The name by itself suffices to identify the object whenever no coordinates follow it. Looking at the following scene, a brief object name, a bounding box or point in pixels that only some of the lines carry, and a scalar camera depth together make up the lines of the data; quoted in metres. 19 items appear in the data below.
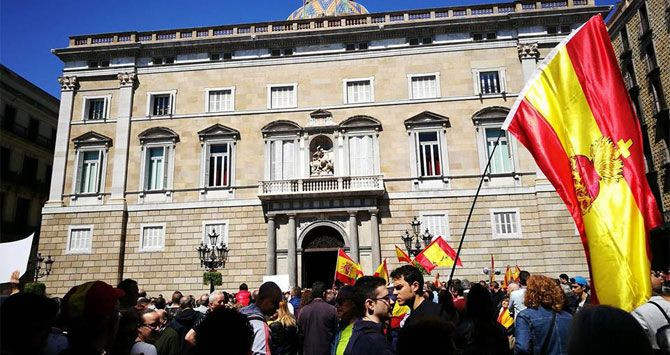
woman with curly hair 4.48
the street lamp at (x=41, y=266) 21.27
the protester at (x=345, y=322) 4.40
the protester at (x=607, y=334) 1.97
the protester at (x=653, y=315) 4.46
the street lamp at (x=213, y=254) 20.19
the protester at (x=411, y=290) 5.04
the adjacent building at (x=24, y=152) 30.89
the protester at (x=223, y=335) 2.71
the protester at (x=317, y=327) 6.42
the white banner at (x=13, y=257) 7.87
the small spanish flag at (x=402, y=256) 15.78
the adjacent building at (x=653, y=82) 24.20
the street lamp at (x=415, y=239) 19.25
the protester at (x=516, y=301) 7.17
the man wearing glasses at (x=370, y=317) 3.50
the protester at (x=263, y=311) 4.84
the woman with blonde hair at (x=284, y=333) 5.76
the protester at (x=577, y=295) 8.71
